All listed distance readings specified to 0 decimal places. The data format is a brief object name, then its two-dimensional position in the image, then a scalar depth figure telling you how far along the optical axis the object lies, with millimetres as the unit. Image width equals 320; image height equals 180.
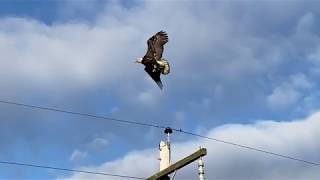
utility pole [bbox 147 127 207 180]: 14367
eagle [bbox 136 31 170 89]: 16109
